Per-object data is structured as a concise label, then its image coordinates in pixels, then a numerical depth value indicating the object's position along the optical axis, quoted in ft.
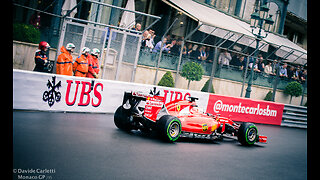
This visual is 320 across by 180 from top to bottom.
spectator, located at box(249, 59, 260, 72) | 52.23
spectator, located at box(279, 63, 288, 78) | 55.36
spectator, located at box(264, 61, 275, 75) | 53.93
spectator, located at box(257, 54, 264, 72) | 52.32
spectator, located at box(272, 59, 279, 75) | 53.52
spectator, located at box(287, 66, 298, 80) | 57.61
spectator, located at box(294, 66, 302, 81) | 59.15
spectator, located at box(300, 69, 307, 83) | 60.42
